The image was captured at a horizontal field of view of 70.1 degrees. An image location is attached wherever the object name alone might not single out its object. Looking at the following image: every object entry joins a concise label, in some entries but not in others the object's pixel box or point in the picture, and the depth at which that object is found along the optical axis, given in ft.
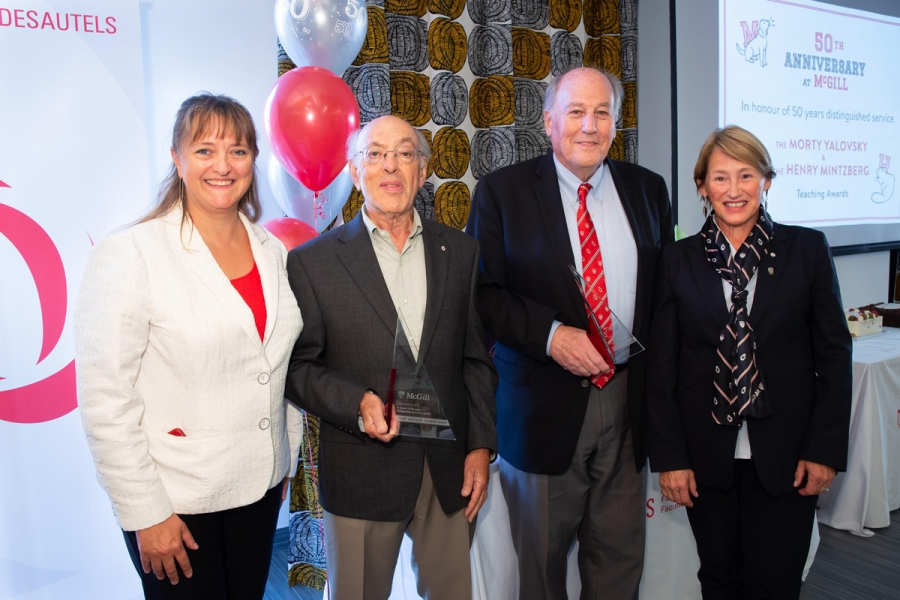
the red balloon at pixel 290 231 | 8.46
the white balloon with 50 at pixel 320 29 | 8.80
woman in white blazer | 4.40
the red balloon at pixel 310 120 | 8.24
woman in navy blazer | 5.71
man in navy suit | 6.41
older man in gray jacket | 5.35
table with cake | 10.77
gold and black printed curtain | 11.00
